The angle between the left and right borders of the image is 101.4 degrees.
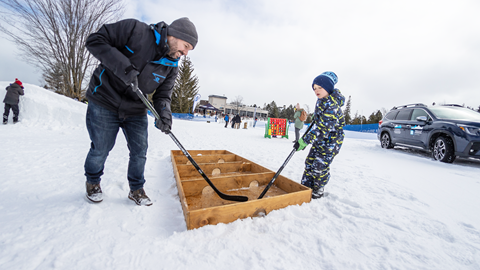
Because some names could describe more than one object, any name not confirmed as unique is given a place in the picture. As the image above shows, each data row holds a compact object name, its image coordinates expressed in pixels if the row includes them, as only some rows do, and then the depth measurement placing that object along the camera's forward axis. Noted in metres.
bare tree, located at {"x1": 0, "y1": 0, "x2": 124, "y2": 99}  8.78
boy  2.39
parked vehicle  4.44
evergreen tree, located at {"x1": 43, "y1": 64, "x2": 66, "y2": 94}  10.22
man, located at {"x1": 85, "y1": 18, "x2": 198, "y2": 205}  1.59
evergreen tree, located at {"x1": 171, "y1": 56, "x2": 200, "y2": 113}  27.62
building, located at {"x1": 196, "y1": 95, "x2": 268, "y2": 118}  63.62
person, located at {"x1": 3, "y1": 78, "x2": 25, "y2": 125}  6.73
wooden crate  1.67
